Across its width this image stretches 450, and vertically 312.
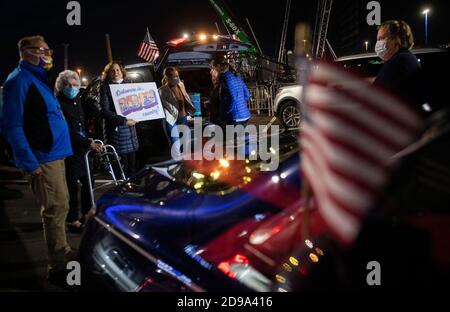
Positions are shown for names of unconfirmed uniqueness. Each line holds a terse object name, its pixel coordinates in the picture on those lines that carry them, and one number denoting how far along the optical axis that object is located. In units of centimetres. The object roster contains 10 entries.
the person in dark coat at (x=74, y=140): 427
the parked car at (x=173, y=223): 171
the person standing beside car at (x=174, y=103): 578
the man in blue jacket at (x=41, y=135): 300
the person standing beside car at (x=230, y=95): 508
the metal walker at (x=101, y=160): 439
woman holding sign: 496
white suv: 1040
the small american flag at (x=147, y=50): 1155
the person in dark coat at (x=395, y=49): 325
